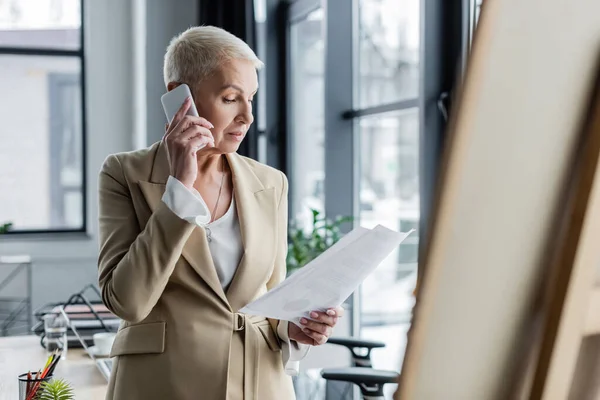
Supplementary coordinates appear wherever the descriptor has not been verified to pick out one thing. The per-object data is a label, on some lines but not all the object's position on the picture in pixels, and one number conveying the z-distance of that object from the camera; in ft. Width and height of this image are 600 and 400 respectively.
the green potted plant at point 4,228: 16.53
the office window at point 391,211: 11.03
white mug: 9.30
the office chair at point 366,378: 7.09
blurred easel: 1.89
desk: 7.63
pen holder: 5.87
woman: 4.48
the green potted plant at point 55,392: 5.45
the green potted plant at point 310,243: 11.98
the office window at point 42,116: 20.45
